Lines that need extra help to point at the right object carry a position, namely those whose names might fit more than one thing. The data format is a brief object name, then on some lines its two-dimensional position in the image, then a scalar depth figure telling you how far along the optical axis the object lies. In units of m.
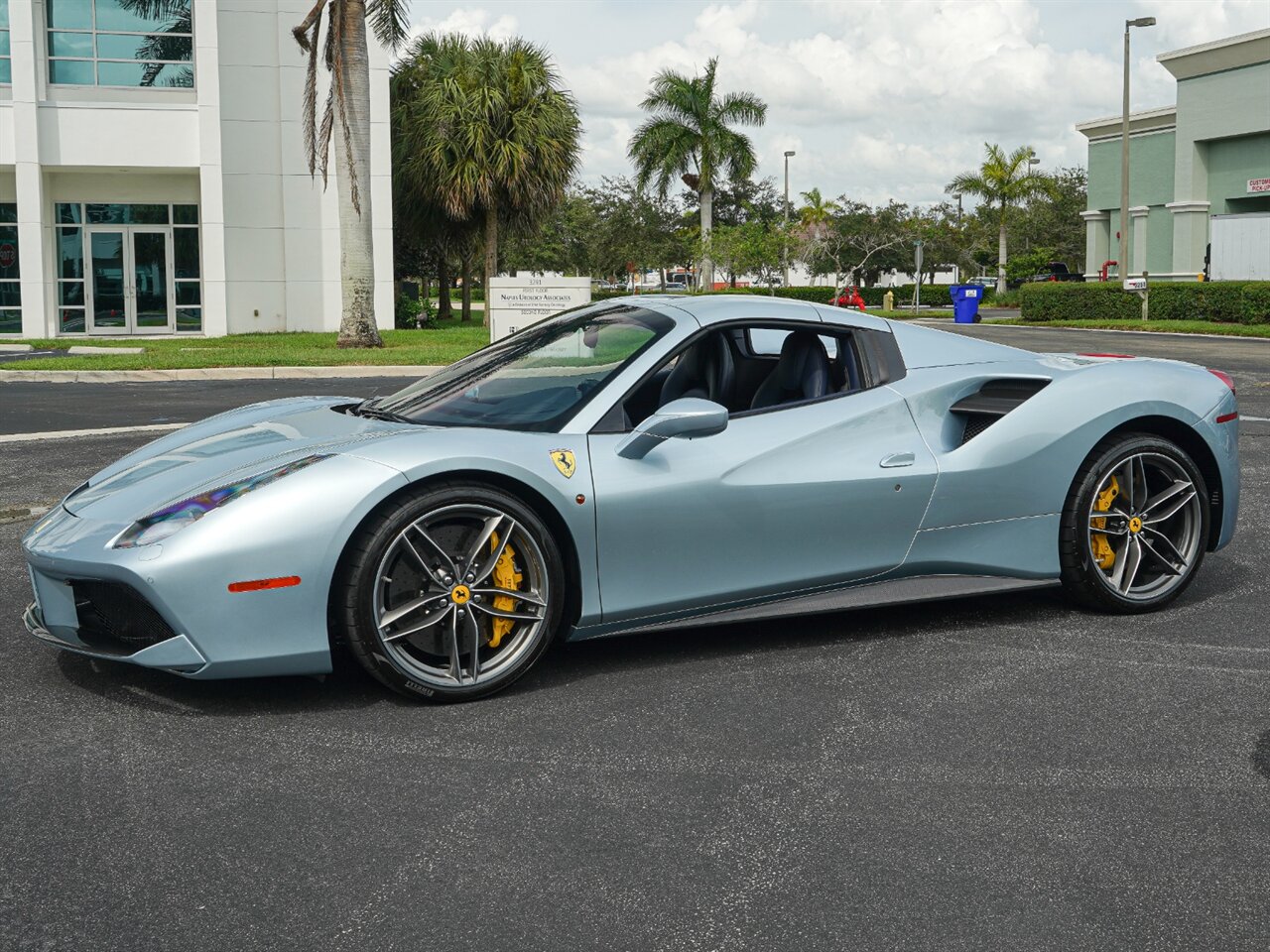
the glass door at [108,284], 30.03
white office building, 28.31
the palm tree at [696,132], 47.59
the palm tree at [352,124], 21.25
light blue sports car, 4.05
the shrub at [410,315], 35.50
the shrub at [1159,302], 31.38
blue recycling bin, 36.00
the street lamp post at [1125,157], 34.50
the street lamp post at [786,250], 45.97
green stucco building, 41.38
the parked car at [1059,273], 59.97
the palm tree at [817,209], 69.31
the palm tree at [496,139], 34.22
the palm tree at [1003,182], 61.75
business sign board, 20.05
